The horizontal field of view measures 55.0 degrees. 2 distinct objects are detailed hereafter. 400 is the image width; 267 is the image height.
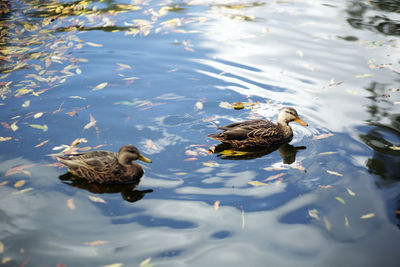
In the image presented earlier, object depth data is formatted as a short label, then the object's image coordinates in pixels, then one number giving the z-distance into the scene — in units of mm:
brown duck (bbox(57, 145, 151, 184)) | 5168
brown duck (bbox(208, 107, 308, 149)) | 5977
